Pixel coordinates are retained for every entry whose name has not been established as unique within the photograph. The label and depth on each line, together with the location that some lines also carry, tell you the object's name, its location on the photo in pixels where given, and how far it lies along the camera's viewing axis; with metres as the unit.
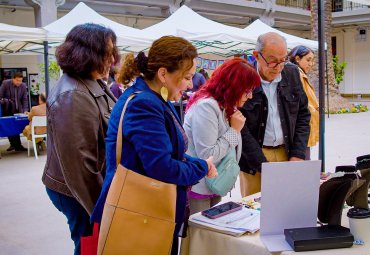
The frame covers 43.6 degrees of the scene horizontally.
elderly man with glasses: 2.66
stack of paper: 1.81
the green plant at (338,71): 19.03
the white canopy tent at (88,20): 8.40
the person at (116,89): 6.89
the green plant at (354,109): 15.73
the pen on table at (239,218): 1.91
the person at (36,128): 8.52
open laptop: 1.65
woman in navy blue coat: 1.68
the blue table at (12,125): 8.69
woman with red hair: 2.24
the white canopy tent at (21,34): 7.45
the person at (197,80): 10.08
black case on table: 1.60
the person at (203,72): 11.66
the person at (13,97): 10.29
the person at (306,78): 4.29
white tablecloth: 1.60
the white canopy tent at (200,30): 8.85
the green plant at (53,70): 11.37
